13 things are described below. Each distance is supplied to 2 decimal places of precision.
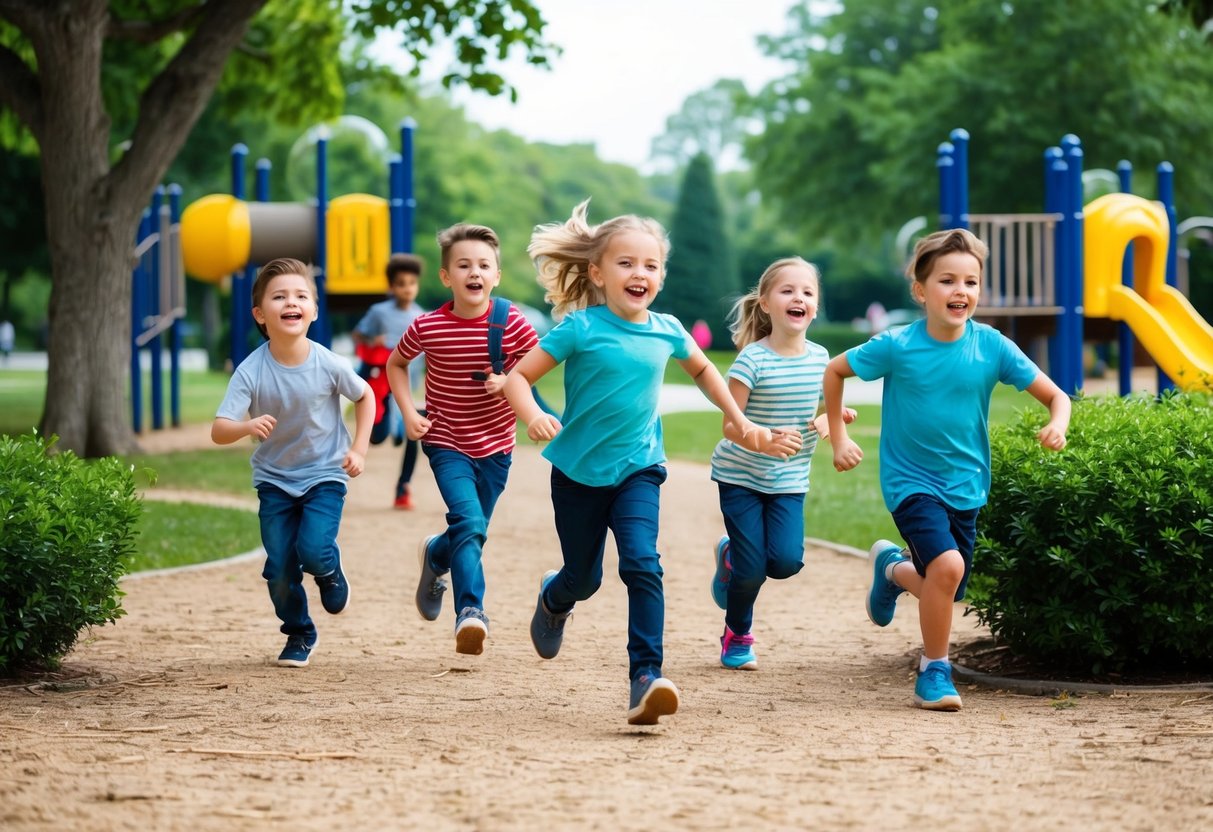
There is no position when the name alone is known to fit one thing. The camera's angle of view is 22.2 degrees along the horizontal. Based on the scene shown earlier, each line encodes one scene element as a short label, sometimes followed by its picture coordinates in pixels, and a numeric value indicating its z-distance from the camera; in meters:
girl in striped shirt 12.52
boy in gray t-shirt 12.43
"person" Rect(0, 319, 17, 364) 107.33
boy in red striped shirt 12.76
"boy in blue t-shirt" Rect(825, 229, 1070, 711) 11.26
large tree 29.79
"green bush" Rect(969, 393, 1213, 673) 11.48
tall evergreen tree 116.09
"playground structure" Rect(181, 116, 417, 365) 35.58
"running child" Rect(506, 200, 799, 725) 10.63
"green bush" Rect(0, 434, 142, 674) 11.56
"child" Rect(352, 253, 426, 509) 22.89
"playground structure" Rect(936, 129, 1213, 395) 31.20
